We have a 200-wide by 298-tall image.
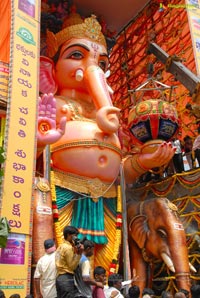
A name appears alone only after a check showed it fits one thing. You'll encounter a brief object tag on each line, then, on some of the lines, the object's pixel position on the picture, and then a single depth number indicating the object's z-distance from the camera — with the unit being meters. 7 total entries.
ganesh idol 5.98
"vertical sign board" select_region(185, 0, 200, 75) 6.80
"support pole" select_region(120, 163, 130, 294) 6.12
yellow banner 4.52
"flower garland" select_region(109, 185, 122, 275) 5.94
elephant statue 5.80
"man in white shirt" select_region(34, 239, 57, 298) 3.31
